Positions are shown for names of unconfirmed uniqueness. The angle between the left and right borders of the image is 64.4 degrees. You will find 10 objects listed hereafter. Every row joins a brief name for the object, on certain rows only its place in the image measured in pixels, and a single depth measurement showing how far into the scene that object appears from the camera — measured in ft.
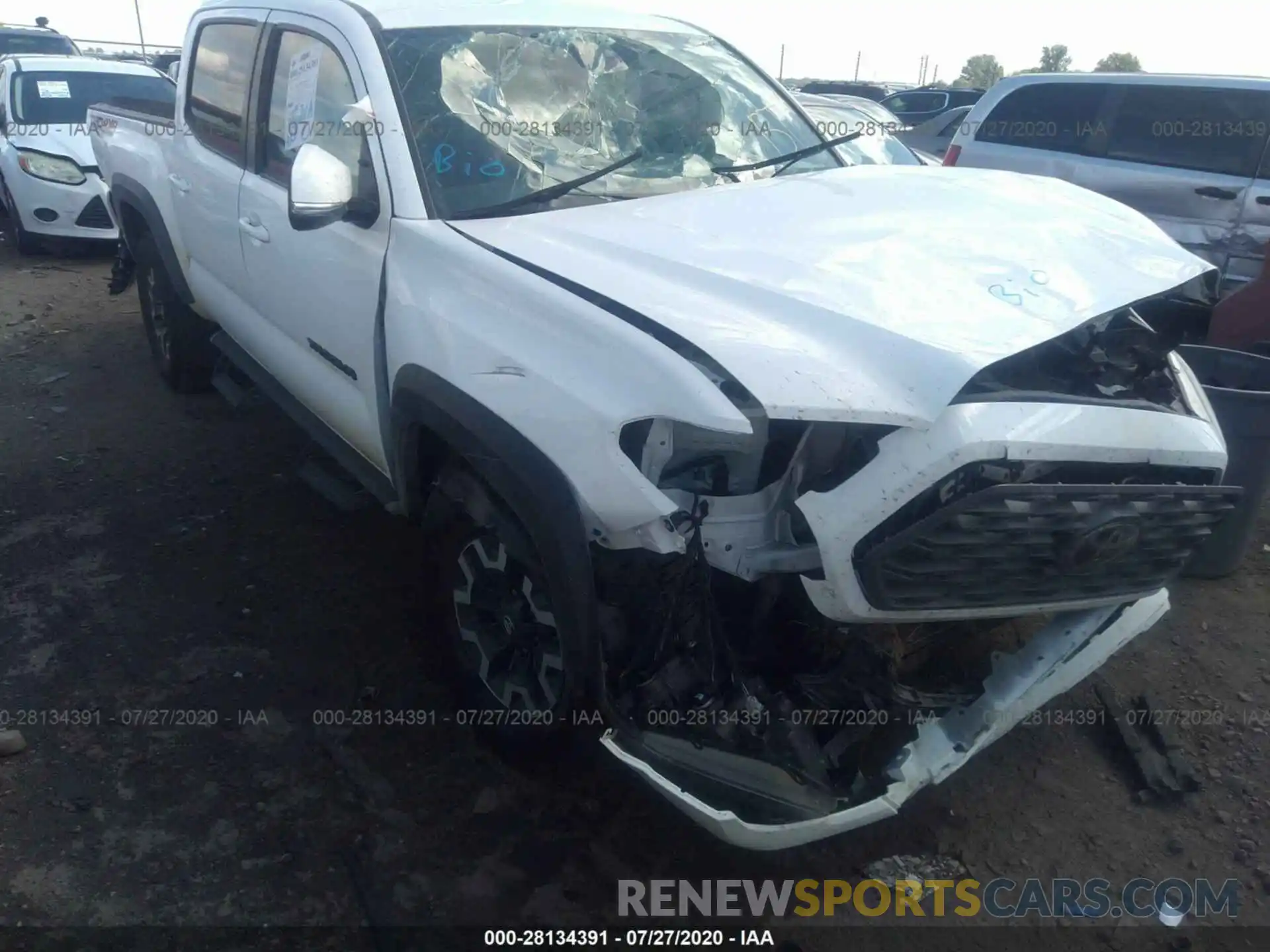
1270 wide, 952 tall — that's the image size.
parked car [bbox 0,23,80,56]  46.24
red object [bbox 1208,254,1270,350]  14.02
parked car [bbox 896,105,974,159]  41.68
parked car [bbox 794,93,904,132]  27.44
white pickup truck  6.66
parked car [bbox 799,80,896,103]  58.08
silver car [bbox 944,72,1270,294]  18.89
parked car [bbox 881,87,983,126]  37.15
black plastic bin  11.69
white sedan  28.78
